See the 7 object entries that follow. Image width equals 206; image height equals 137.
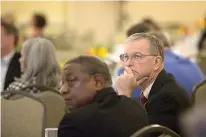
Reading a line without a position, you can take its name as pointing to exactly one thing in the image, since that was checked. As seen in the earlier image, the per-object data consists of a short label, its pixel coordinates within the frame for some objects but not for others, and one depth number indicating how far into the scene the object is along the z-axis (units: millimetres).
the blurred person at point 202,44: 17766
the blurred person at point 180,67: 7547
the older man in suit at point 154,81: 4715
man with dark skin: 3893
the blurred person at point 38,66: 6816
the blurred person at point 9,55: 7859
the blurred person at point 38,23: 13570
